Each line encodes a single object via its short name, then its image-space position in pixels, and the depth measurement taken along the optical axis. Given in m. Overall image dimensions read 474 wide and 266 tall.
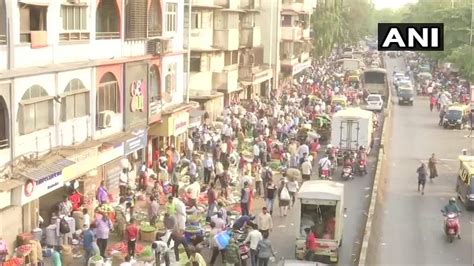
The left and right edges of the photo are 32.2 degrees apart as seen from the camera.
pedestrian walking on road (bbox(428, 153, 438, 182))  31.06
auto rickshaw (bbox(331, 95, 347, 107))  50.09
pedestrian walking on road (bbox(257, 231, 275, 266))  18.80
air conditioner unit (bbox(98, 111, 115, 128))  24.57
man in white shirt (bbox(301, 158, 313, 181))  29.73
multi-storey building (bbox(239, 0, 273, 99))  51.84
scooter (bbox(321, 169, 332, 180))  31.23
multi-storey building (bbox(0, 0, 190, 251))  19.08
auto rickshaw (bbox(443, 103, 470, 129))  48.19
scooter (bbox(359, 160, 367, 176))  32.50
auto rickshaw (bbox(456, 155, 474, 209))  26.24
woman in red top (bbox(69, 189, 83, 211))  22.06
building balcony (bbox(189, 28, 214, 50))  41.04
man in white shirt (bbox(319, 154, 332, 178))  31.25
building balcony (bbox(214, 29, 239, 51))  44.38
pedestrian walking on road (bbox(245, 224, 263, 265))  19.11
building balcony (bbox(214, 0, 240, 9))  45.43
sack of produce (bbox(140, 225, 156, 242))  21.83
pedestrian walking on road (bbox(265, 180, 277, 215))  24.61
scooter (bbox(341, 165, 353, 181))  31.54
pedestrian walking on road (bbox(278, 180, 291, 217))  25.03
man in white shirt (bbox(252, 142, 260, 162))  31.45
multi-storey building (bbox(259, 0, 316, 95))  59.44
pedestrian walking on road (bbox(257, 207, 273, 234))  20.62
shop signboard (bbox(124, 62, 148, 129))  27.06
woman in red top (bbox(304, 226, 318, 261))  19.70
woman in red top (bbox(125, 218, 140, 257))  19.67
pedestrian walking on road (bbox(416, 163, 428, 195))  28.73
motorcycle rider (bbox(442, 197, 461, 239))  23.11
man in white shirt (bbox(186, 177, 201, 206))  24.05
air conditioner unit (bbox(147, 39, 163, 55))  29.11
